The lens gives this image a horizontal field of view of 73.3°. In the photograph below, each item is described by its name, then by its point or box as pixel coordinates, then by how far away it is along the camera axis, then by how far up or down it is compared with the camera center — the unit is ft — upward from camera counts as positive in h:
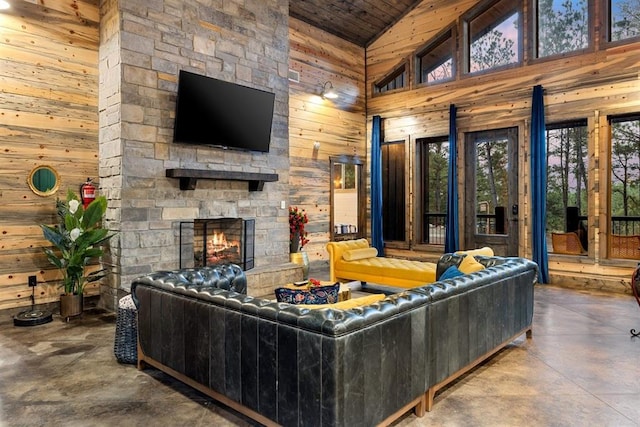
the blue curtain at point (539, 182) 21.98 +1.36
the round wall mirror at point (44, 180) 15.89 +1.22
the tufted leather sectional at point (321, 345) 6.84 -2.59
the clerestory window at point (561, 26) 21.45 +9.37
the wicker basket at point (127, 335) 11.46 -3.30
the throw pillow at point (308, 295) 10.64 -2.17
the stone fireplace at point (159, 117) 16.44 +3.74
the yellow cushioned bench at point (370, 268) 18.49 -2.63
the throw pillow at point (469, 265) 12.39 -1.65
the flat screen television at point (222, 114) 17.67 +4.30
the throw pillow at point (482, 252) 15.24 -1.59
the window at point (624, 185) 20.66 +1.10
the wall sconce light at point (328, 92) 26.03 +7.21
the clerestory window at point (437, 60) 26.27 +9.46
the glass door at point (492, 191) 23.90 +1.07
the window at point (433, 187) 27.02 +1.47
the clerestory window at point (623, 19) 20.22 +8.98
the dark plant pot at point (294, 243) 24.18 -1.85
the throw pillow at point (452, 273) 11.74 -1.76
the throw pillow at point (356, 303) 8.73 -1.96
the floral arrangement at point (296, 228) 24.18 -0.97
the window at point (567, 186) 22.06 +1.18
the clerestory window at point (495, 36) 23.68 +9.87
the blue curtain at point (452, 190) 25.41 +1.15
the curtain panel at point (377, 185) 28.91 +1.69
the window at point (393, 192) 28.96 +1.25
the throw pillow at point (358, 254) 20.90 -2.16
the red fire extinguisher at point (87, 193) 16.72 +0.76
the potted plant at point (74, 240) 15.33 -1.00
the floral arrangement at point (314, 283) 14.78 -2.52
